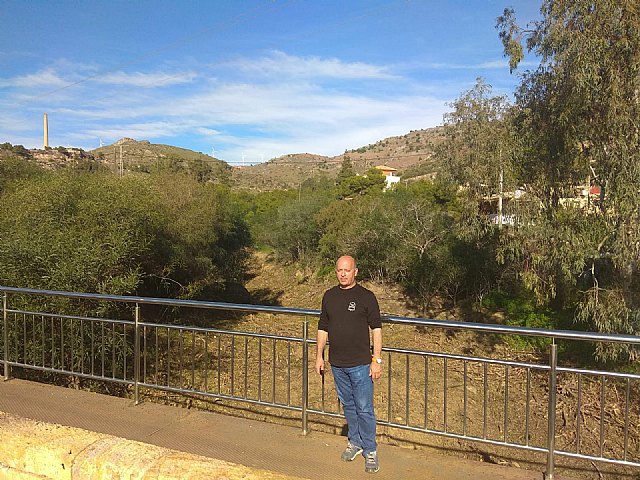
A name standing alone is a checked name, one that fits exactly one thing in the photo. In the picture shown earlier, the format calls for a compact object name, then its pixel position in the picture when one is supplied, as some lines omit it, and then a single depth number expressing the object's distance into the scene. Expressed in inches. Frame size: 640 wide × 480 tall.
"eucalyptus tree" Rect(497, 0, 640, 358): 465.7
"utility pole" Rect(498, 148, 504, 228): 607.5
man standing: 147.6
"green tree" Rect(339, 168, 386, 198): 1875.6
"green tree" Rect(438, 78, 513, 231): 620.4
